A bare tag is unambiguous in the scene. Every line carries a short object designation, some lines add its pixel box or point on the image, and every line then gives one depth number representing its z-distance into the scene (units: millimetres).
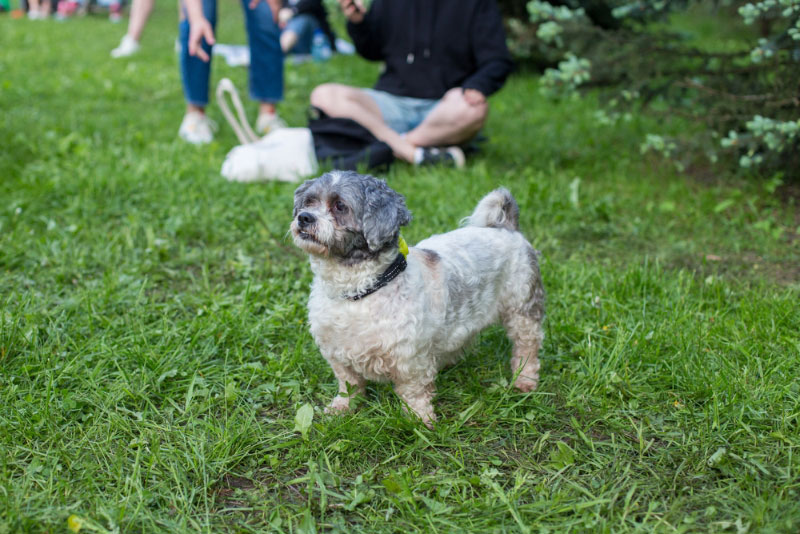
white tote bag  5258
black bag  5359
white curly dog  2564
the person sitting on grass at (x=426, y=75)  5652
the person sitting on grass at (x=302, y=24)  10102
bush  4582
